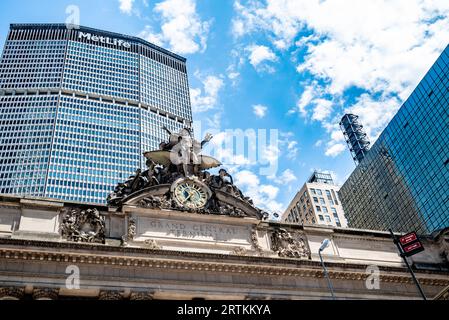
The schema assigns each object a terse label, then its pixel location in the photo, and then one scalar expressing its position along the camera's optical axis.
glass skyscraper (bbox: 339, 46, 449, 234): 67.44
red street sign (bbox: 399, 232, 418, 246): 25.59
